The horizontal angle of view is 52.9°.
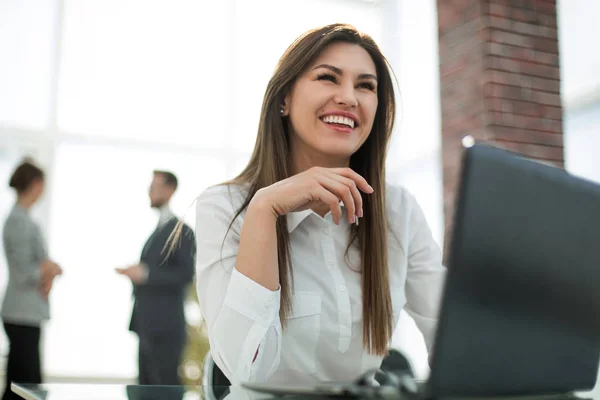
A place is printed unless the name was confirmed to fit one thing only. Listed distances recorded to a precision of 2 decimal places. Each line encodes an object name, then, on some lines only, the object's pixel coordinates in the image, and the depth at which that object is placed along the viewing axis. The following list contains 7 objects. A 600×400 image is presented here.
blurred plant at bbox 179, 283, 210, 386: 4.29
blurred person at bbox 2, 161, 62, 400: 3.16
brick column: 2.93
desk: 0.78
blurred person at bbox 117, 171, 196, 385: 3.31
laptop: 0.50
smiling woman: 0.96
